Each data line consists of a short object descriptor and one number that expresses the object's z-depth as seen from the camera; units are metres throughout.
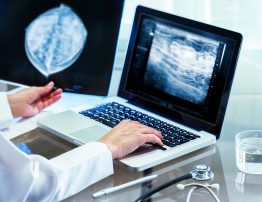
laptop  1.59
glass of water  1.49
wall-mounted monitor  1.88
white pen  1.38
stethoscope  1.37
